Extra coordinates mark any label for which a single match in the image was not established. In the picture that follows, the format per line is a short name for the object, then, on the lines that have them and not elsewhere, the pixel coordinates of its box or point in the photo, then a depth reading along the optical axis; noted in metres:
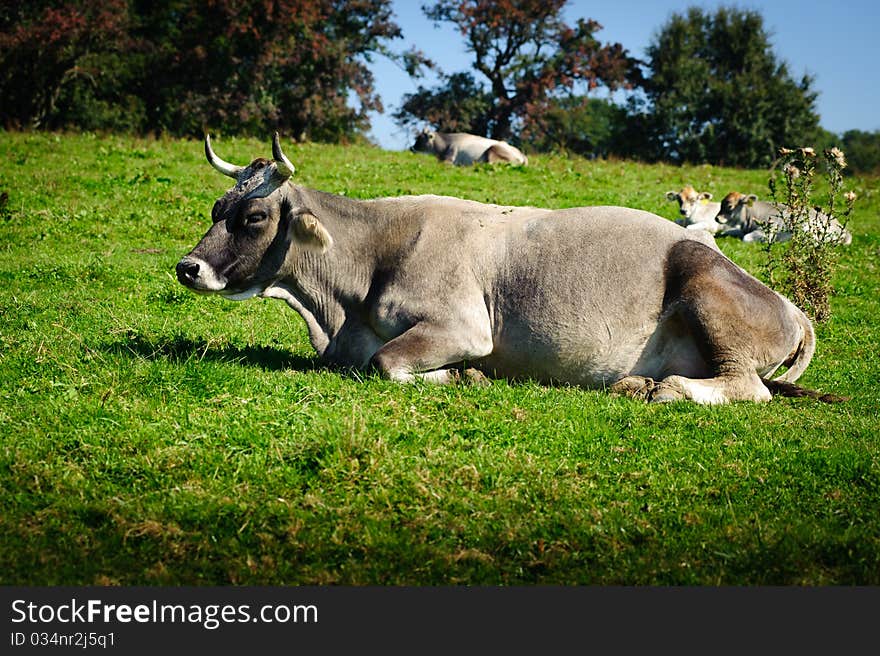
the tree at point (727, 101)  52.31
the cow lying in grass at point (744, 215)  19.64
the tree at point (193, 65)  36.78
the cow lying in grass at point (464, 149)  27.34
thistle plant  12.28
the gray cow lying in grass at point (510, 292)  8.26
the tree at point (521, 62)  47.50
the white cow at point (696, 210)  20.00
